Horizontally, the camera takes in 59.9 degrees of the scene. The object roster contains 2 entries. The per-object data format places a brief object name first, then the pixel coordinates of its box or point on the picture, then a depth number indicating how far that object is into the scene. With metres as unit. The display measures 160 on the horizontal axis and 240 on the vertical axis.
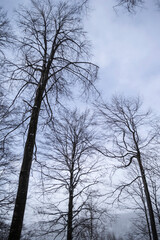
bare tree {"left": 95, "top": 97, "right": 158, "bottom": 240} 6.90
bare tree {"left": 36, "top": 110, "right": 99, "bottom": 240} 7.36
